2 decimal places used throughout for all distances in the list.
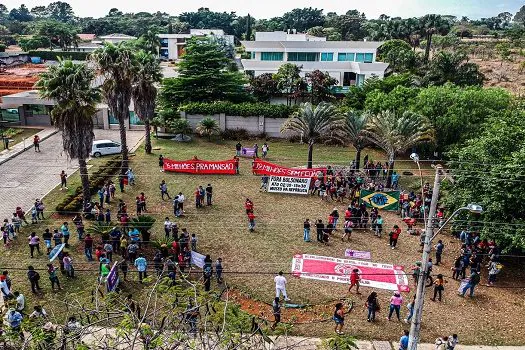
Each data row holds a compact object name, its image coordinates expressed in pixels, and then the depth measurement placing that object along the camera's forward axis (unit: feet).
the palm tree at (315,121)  107.04
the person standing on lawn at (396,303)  57.82
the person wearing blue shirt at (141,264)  64.44
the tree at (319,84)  163.02
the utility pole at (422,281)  43.60
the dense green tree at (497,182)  68.18
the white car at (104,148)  116.88
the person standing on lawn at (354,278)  63.26
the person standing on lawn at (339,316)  55.36
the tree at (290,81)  168.45
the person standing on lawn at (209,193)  89.04
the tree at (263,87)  169.48
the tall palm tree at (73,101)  76.54
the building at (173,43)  335.47
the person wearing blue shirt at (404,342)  51.80
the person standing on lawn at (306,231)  76.13
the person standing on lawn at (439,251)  71.61
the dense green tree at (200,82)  149.89
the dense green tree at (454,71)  164.86
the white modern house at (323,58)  194.24
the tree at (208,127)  130.41
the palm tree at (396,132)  99.14
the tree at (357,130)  103.76
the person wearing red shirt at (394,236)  75.66
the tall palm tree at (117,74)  92.73
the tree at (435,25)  243.60
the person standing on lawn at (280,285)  60.49
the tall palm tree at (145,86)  110.22
